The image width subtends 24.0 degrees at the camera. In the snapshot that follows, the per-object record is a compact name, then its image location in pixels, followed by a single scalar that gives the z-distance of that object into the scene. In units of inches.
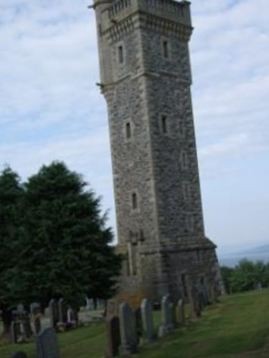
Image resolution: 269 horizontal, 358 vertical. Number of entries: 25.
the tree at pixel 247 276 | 2549.2
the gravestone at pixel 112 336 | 615.8
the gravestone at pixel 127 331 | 617.6
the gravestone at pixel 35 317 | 925.3
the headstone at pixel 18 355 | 432.5
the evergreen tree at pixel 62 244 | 1106.7
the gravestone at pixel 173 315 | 751.7
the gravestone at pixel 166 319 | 713.0
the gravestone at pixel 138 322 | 696.0
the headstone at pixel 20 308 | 1011.1
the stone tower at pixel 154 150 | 1403.8
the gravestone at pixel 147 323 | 675.4
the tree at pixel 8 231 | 1175.0
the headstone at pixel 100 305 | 1627.2
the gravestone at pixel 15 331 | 921.5
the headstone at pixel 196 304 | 869.2
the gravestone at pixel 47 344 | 515.5
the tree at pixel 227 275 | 2614.7
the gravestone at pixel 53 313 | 974.1
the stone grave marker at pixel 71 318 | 997.2
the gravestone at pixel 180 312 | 800.3
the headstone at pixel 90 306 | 1591.0
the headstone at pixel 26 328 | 934.9
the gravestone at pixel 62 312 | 997.7
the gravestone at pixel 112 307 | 813.1
